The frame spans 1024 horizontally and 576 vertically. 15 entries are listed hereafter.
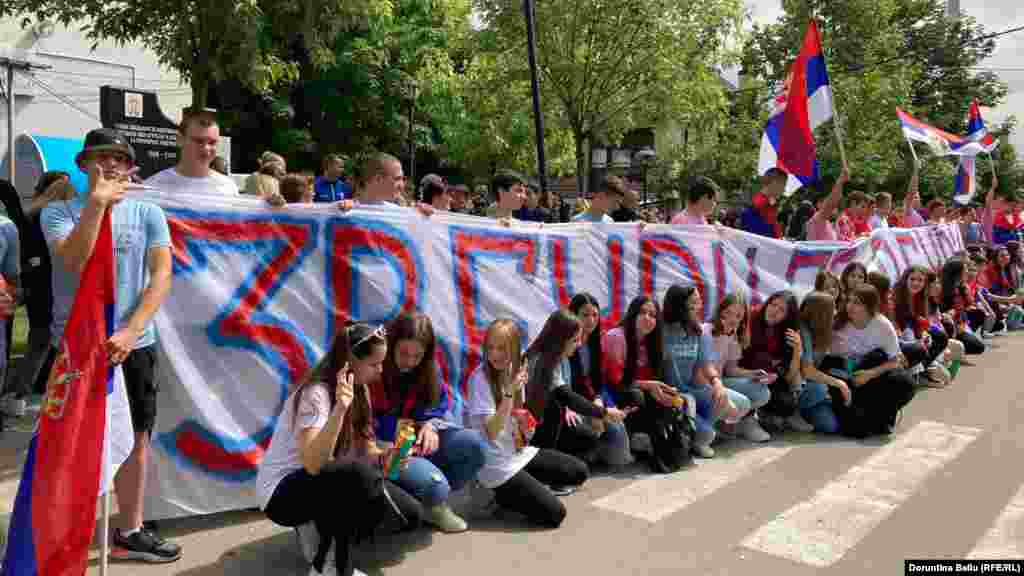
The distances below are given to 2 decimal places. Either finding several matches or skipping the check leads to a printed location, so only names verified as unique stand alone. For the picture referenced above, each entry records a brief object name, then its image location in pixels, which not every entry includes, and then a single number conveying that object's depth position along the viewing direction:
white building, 21.06
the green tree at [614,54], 15.40
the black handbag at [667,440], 5.22
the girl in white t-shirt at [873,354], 6.10
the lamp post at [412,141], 22.63
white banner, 4.11
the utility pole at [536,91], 11.74
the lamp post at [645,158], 25.50
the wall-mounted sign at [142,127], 12.93
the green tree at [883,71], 23.95
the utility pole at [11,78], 20.17
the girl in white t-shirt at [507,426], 4.21
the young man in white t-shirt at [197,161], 3.91
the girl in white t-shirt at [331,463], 3.36
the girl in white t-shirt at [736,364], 5.89
